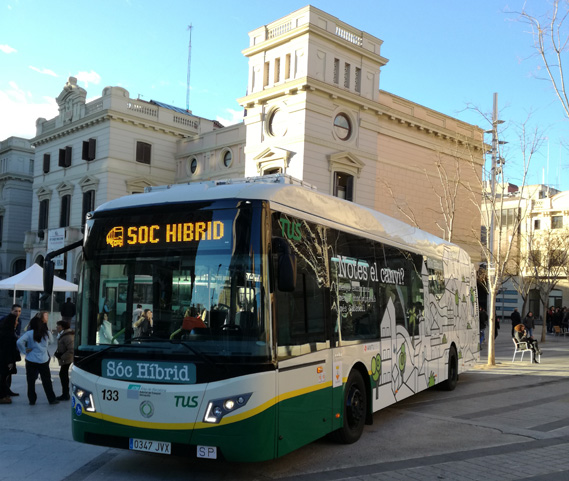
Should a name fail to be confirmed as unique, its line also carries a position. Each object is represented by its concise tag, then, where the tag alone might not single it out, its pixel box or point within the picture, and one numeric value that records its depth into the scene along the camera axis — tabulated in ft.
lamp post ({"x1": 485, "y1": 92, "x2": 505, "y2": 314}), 57.98
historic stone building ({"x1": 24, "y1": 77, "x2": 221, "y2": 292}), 121.80
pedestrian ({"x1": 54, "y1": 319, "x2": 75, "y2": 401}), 33.14
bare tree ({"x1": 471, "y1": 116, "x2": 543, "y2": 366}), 56.18
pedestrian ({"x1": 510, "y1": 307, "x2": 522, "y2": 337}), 82.23
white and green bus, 17.46
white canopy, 56.36
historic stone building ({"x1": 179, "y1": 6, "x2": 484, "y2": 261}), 85.15
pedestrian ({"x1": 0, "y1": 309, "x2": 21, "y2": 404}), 32.53
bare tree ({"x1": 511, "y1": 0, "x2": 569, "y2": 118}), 30.04
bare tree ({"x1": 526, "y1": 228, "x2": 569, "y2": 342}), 96.61
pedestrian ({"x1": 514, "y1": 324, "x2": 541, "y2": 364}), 59.57
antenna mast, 158.92
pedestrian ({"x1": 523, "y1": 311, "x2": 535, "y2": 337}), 79.02
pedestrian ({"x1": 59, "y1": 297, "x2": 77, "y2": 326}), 65.67
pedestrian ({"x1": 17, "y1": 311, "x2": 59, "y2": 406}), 31.07
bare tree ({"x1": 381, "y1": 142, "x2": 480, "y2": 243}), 99.19
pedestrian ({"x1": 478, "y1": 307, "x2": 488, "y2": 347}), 75.97
